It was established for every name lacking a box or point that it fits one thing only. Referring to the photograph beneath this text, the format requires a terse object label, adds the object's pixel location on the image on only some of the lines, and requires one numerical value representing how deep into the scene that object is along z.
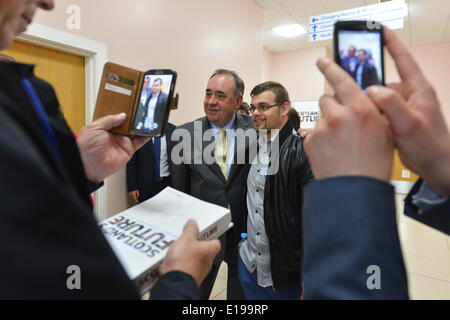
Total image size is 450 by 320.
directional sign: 3.10
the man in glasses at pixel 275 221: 1.35
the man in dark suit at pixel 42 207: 0.28
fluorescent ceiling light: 5.48
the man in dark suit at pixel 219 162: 1.66
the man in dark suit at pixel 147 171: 2.53
